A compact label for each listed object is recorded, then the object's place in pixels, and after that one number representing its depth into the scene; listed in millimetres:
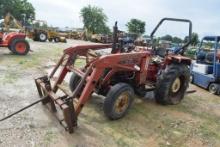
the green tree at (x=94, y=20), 29768
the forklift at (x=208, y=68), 4924
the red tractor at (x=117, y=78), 2680
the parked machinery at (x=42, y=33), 13625
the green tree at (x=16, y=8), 29843
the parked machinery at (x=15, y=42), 7231
